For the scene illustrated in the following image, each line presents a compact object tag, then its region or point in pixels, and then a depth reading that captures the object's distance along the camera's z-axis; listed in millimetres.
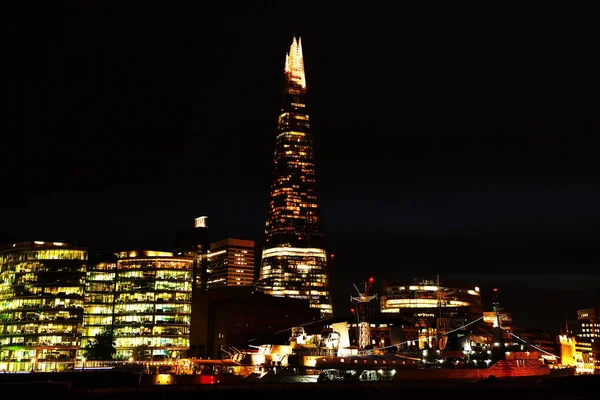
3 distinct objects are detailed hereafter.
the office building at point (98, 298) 176875
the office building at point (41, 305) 154125
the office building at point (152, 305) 177250
